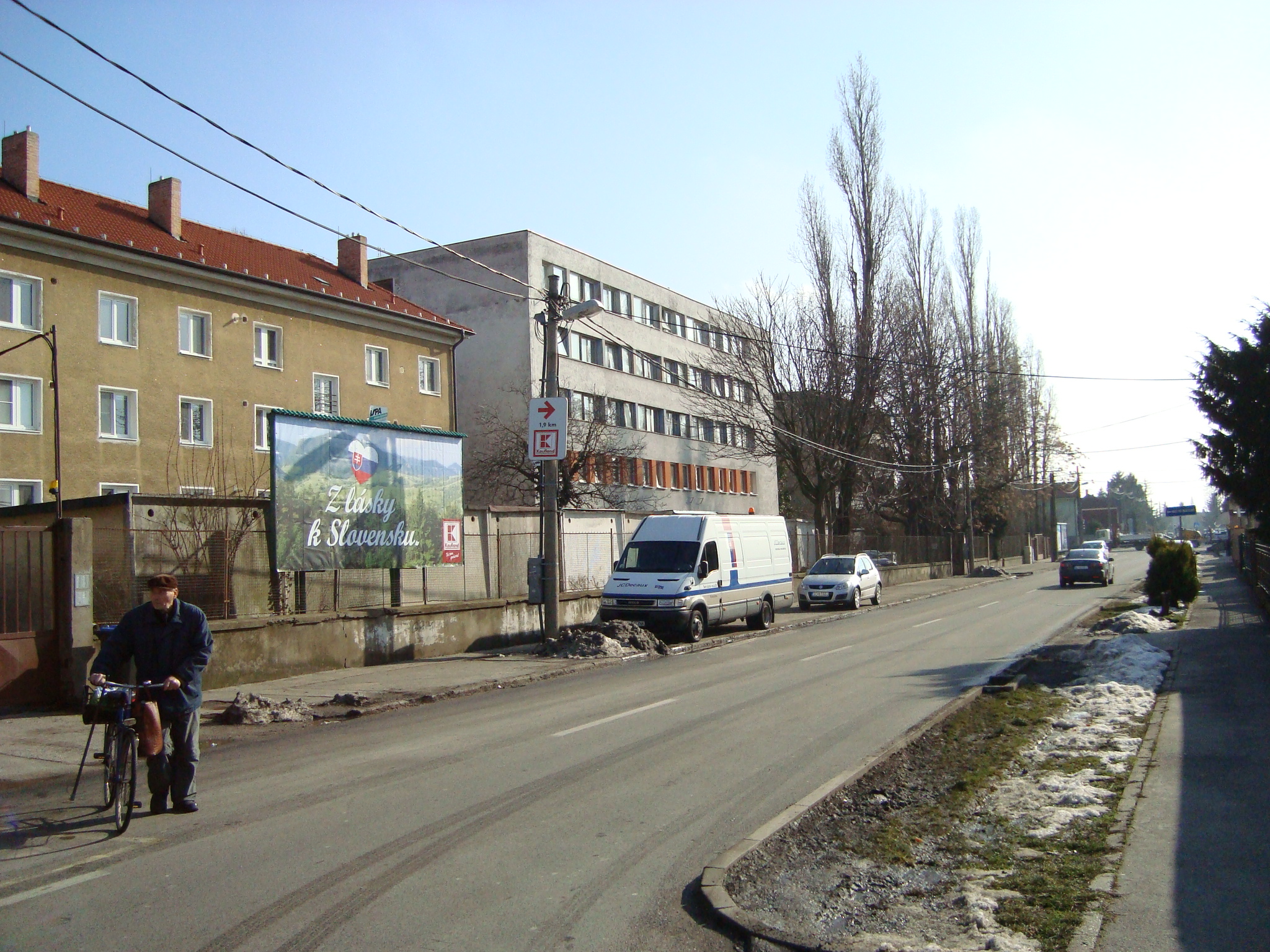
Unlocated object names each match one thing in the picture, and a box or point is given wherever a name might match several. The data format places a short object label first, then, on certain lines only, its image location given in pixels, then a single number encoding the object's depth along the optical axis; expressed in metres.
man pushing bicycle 7.06
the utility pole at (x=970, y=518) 57.81
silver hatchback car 31.02
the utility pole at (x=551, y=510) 19.22
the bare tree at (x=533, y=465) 41.56
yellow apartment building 27.20
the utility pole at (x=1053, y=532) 94.19
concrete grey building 46.34
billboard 16.70
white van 20.84
